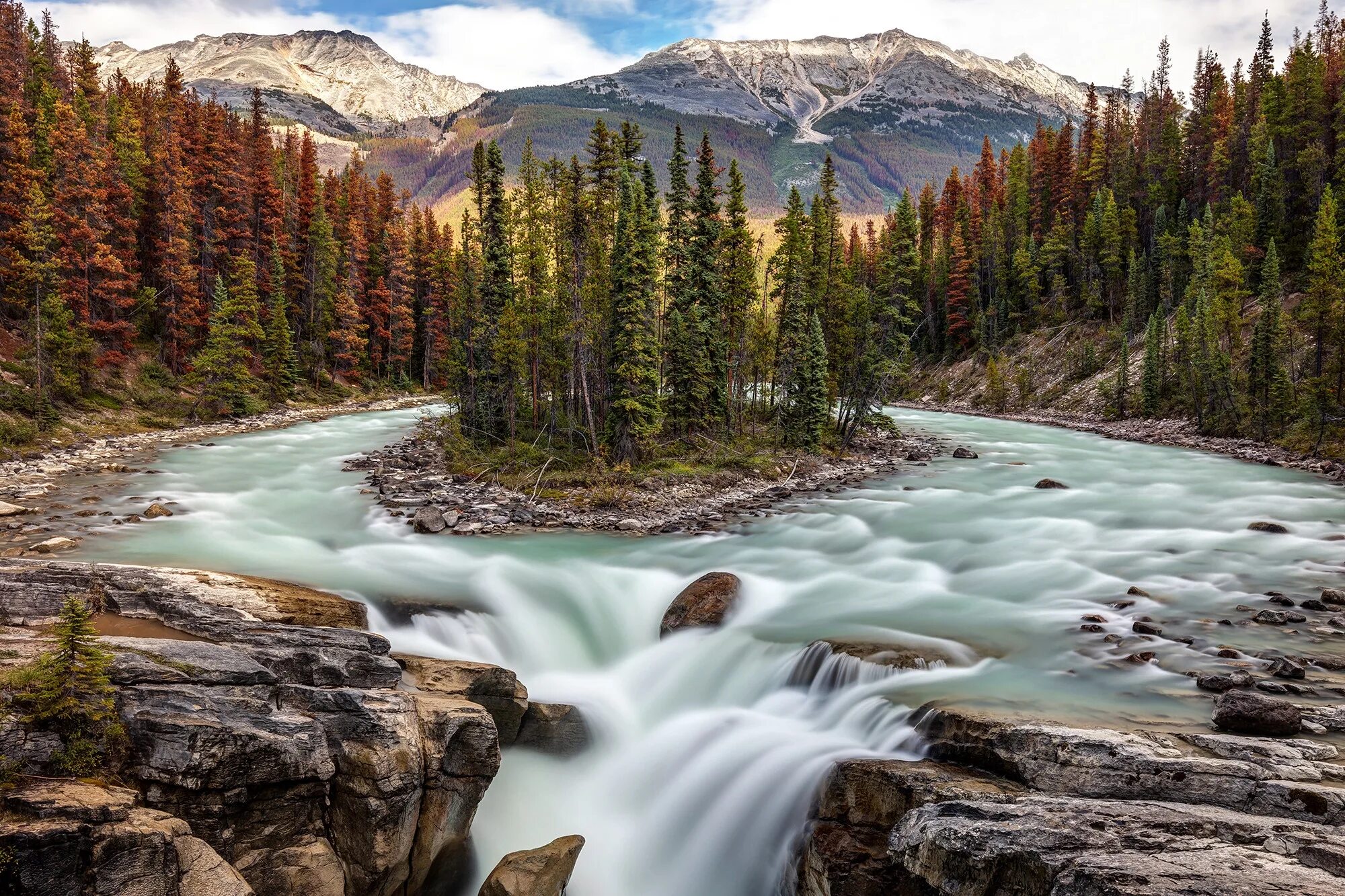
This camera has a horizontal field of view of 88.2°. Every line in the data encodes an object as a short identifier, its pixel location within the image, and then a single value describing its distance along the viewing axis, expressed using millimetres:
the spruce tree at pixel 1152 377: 52344
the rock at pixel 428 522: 21703
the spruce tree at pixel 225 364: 43531
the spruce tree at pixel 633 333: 29312
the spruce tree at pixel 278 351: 52812
